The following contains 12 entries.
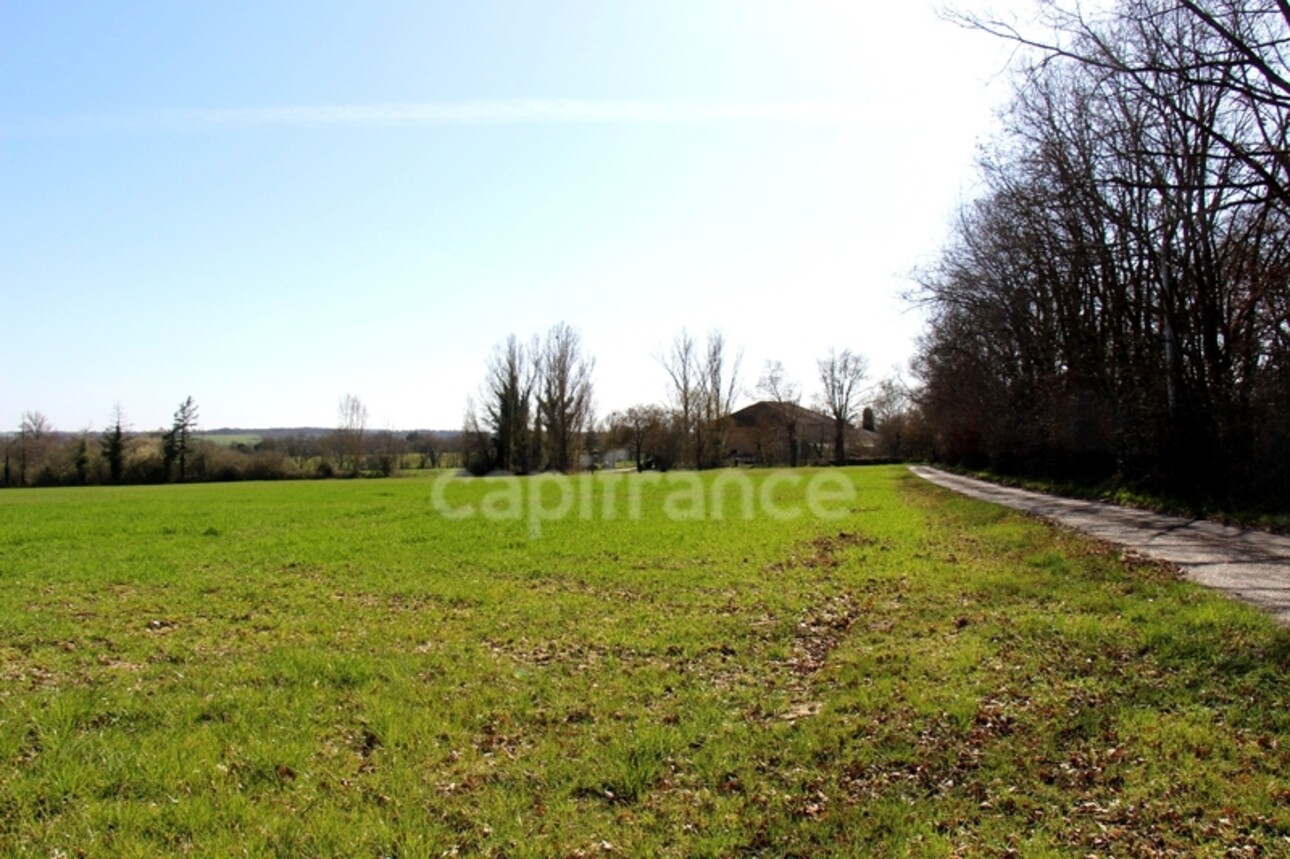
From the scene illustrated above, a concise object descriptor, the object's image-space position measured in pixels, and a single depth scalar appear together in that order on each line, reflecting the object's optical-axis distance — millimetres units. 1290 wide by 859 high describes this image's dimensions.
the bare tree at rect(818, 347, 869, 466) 90125
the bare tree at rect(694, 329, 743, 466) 74875
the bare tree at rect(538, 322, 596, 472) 69938
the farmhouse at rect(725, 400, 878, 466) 85438
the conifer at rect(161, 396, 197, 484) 74188
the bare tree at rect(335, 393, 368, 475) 81062
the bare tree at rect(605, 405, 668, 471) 78162
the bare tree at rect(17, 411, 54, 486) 73688
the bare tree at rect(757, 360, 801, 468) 84812
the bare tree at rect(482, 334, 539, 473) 69750
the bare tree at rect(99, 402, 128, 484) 73250
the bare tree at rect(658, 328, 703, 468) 75188
